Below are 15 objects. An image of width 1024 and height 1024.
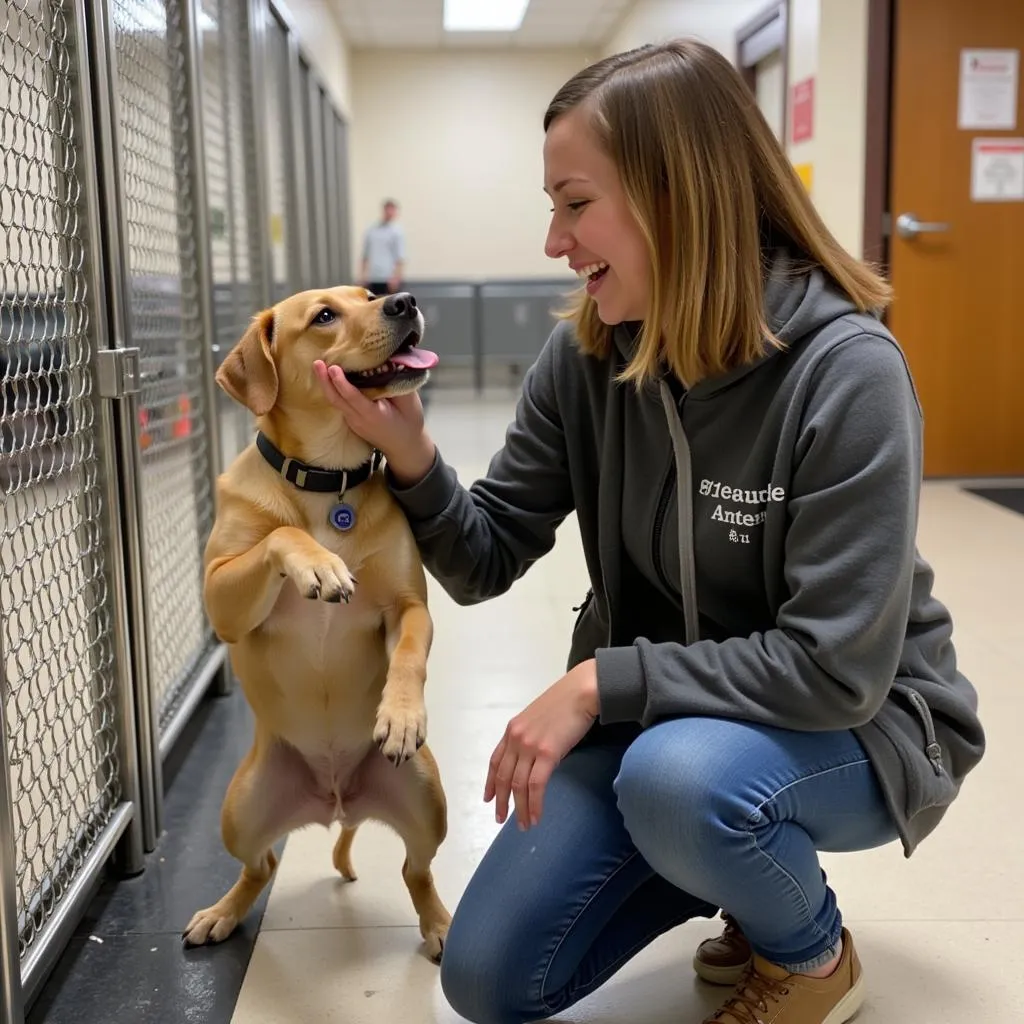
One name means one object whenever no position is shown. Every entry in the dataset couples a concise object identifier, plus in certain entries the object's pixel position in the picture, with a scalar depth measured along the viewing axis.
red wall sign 5.36
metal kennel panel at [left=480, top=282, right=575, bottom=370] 10.49
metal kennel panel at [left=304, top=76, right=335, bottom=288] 6.97
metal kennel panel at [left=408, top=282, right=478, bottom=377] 10.53
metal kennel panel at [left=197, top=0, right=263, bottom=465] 3.25
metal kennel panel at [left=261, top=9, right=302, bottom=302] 5.12
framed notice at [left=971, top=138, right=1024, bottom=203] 5.17
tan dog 1.57
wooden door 5.05
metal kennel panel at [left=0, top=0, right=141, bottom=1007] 1.55
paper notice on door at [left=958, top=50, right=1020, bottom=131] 5.07
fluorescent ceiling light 10.33
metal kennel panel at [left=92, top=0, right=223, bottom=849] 1.91
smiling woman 1.24
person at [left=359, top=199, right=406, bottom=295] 11.23
